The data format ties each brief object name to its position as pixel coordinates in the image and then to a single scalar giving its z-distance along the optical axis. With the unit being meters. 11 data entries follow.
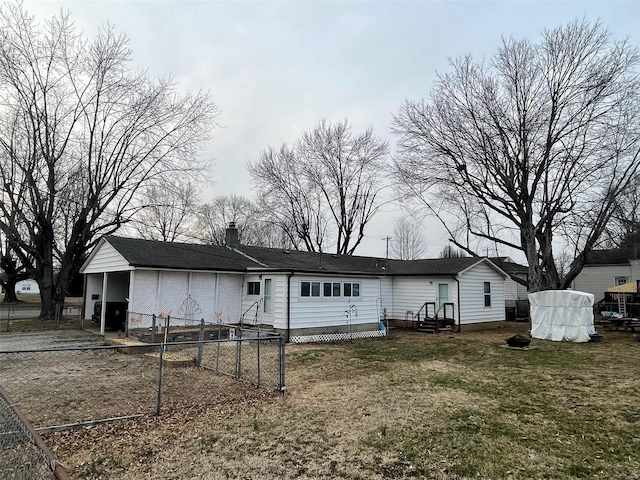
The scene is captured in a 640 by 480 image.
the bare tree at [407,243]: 54.59
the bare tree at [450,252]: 59.81
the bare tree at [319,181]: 33.62
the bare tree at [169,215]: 23.82
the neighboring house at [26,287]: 70.69
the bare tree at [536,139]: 18.44
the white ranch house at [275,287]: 14.88
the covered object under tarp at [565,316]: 15.62
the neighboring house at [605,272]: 34.09
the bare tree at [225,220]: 44.03
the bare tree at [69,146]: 19.55
